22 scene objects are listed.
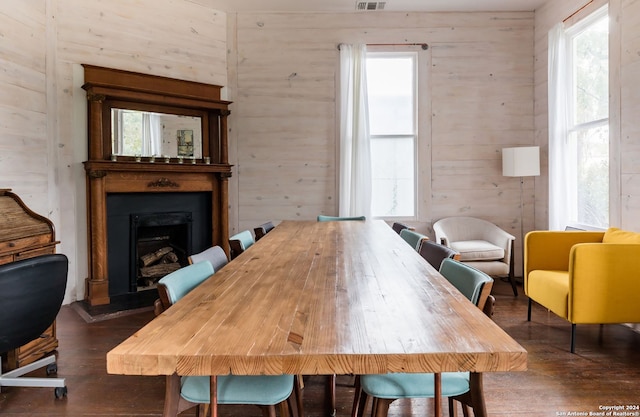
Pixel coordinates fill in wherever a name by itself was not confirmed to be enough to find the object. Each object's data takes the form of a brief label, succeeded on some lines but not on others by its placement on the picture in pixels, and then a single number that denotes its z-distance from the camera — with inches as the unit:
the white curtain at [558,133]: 169.9
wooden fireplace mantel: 155.8
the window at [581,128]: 151.1
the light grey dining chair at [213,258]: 72.8
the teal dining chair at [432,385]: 51.4
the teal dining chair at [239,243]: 97.7
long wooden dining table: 34.6
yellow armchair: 107.5
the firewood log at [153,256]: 178.2
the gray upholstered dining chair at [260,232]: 132.0
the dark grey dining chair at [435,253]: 75.1
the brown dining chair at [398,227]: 137.4
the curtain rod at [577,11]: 155.3
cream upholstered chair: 169.5
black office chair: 74.6
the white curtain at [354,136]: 196.9
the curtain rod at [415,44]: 198.2
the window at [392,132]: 202.5
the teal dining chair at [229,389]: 53.1
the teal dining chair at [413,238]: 97.0
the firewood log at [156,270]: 177.0
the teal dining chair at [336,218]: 172.4
